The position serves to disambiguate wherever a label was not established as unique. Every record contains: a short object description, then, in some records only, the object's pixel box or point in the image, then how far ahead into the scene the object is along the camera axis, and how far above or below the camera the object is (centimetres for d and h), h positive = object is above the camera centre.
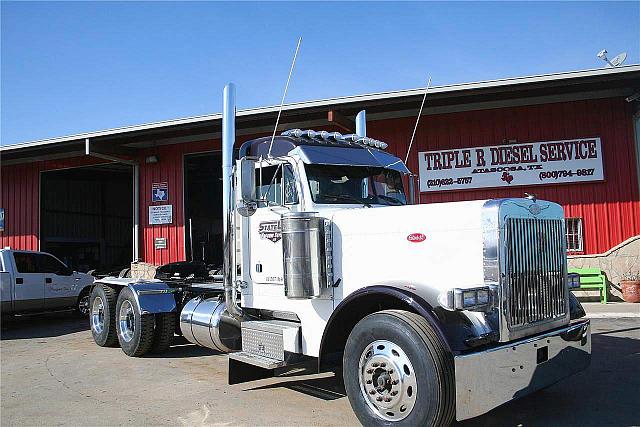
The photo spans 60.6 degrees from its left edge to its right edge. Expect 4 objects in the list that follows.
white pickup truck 1130 -56
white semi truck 406 -33
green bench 1297 -93
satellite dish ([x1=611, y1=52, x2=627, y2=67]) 1331 +440
